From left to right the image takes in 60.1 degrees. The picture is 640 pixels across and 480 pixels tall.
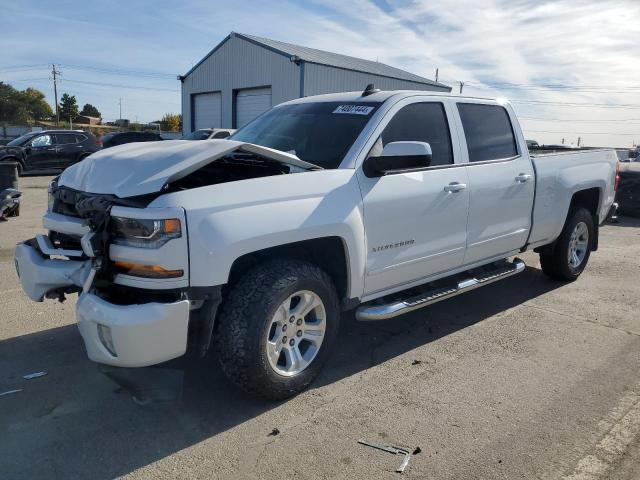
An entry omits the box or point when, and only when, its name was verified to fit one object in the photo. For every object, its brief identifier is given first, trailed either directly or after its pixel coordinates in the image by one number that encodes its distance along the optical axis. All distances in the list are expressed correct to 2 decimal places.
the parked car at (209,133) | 18.66
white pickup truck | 2.96
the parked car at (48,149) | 17.95
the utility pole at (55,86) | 75.29
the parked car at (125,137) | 25.20
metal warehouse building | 27.88
